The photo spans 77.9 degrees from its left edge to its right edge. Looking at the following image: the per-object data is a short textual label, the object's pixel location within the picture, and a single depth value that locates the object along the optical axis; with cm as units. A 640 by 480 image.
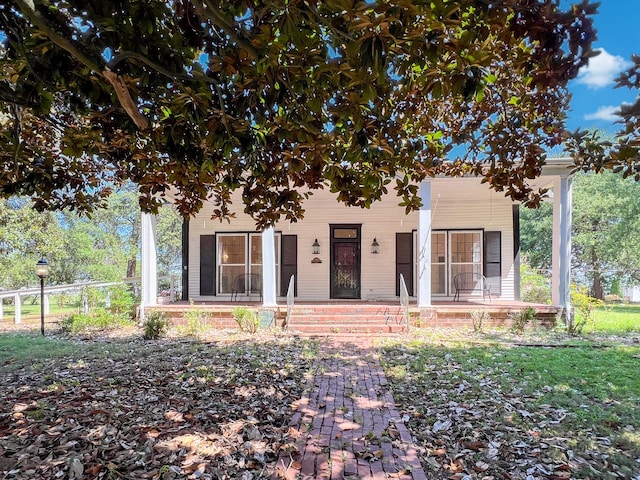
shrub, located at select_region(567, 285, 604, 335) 812
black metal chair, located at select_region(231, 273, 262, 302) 1159
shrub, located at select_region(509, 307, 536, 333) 838
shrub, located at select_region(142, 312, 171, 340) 764
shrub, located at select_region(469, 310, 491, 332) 848
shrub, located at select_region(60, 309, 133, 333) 848
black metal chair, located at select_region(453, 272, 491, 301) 1121
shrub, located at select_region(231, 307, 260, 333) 823
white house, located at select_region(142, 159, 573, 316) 1116
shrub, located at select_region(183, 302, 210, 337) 843
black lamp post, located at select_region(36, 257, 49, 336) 862
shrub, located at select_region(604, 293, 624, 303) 1888
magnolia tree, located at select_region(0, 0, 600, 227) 198
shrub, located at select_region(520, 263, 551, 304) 1226
